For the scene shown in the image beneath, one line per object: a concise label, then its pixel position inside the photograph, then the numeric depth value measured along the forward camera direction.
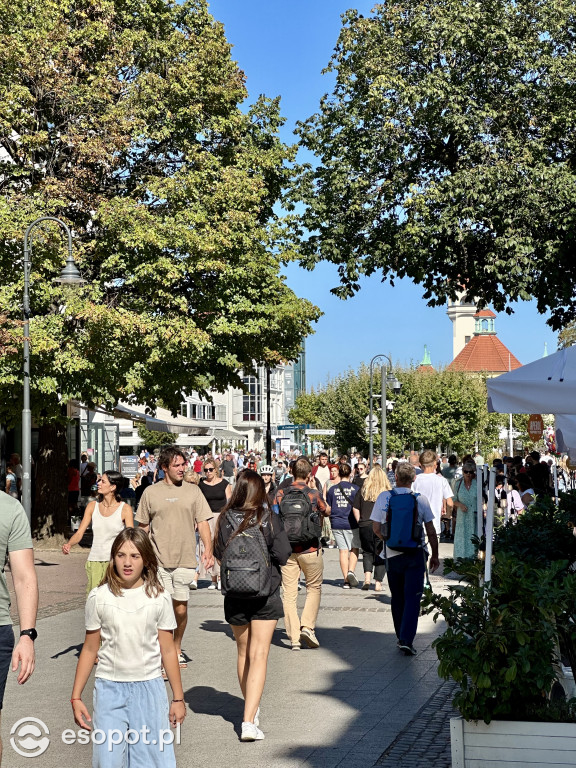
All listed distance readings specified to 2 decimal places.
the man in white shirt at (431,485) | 14.53
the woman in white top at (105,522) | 9.55
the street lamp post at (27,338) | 18.44
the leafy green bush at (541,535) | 8.64
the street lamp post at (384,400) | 36.19
